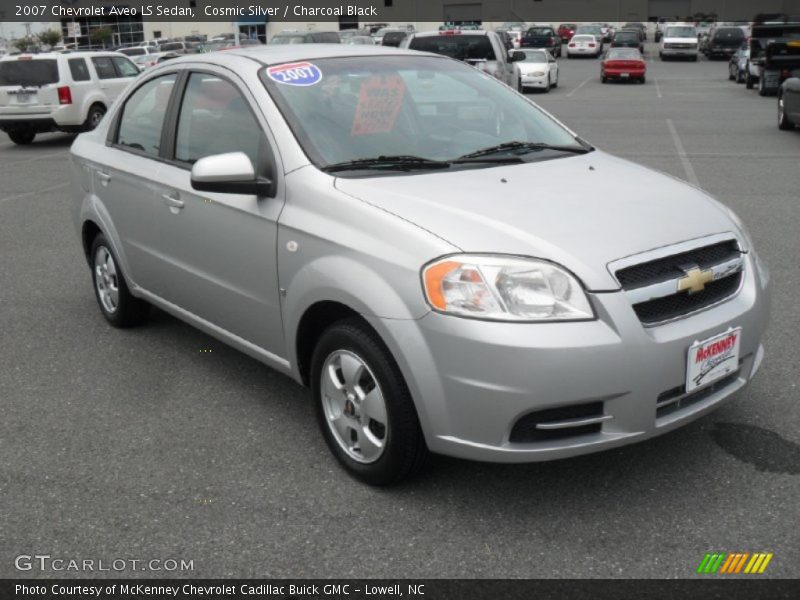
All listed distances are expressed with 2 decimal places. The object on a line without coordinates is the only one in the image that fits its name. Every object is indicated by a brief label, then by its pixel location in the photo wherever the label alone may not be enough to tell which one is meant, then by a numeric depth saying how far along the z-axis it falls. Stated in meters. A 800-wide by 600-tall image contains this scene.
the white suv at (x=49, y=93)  16.42
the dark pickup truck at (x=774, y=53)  20.47
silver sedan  3.03
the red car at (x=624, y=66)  30.56
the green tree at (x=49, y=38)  75.12
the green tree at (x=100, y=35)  75.62
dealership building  75.19
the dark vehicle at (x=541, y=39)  50.25
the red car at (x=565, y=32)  62.63
